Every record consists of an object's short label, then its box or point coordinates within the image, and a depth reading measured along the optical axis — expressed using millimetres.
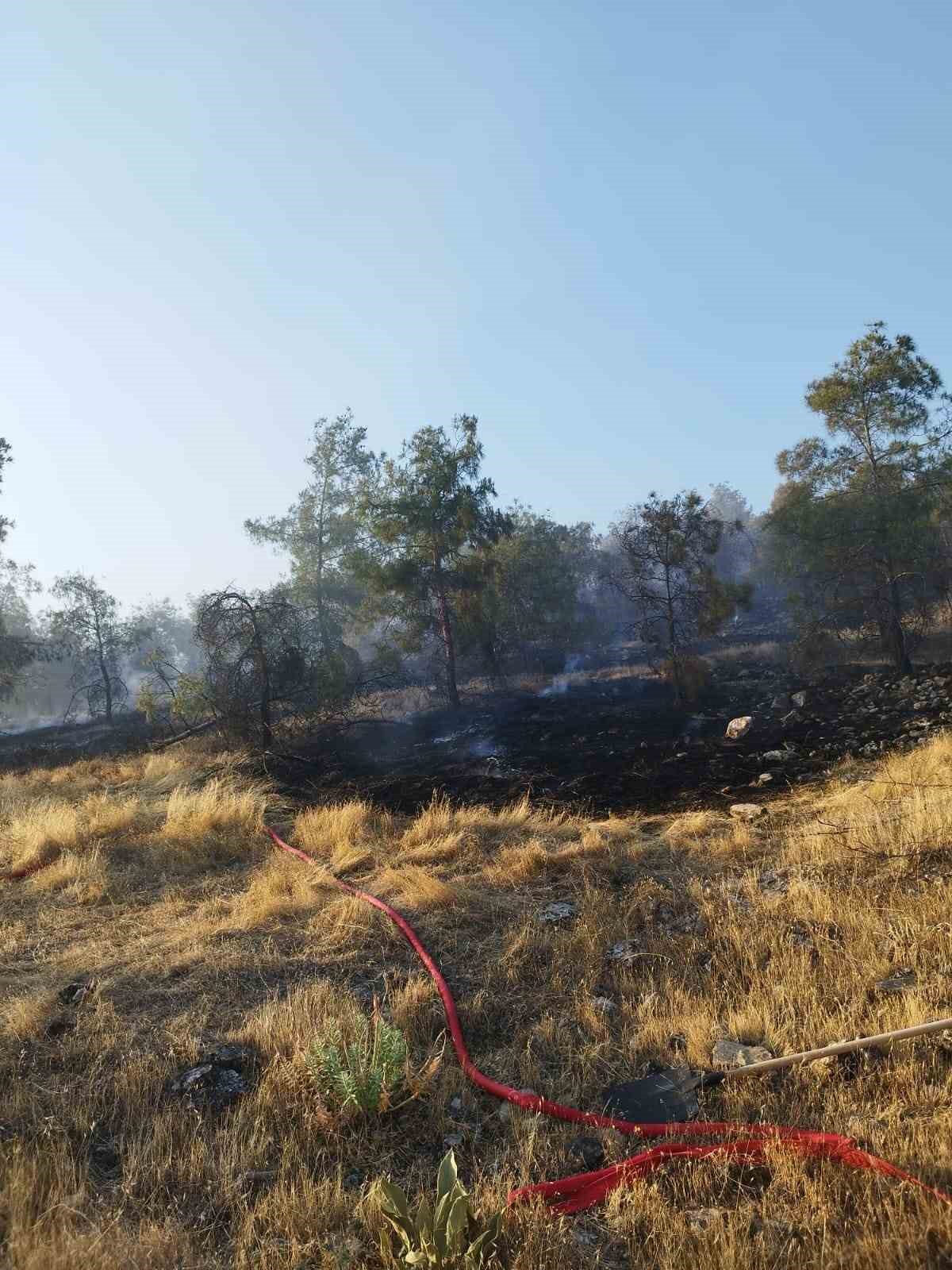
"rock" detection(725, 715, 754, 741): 12648
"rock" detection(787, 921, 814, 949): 4145
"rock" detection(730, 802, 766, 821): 7043
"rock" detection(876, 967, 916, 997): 3504
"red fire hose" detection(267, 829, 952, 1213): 2428
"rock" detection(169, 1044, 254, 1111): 3137
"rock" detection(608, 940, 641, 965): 4293
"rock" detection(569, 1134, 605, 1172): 2685
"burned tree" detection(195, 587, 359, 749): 13875
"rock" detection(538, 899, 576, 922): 5004
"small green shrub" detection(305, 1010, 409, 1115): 2990
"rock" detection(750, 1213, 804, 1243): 2188
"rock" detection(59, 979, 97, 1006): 4137
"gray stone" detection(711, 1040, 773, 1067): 3129
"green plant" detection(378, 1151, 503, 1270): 2064
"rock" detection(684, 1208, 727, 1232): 2219
